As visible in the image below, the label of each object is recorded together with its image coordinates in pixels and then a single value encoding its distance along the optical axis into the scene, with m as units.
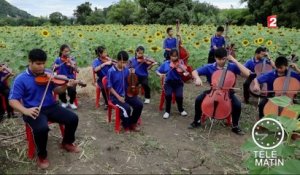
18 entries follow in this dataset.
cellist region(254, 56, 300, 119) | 3.49
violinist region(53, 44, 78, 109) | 4.26
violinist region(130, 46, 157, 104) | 4.70
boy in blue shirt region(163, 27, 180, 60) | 5.95
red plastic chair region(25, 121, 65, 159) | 2.94
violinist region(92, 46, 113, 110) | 4.42
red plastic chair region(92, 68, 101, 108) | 4.55
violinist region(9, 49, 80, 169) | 2.75
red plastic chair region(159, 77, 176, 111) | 4.44
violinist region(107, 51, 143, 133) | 3.60
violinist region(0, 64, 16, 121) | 3.78
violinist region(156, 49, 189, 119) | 4.09
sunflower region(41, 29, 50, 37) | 6.36
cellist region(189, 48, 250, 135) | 3.65
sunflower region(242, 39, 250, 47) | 6.61
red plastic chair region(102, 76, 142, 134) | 3.59
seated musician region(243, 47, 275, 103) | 4.64
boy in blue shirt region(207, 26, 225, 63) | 6.30
